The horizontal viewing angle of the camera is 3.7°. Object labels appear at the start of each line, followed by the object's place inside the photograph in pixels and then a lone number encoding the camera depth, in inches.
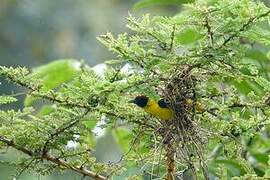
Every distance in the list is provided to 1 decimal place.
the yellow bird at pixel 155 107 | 320.2
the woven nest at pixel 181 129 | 320.5
